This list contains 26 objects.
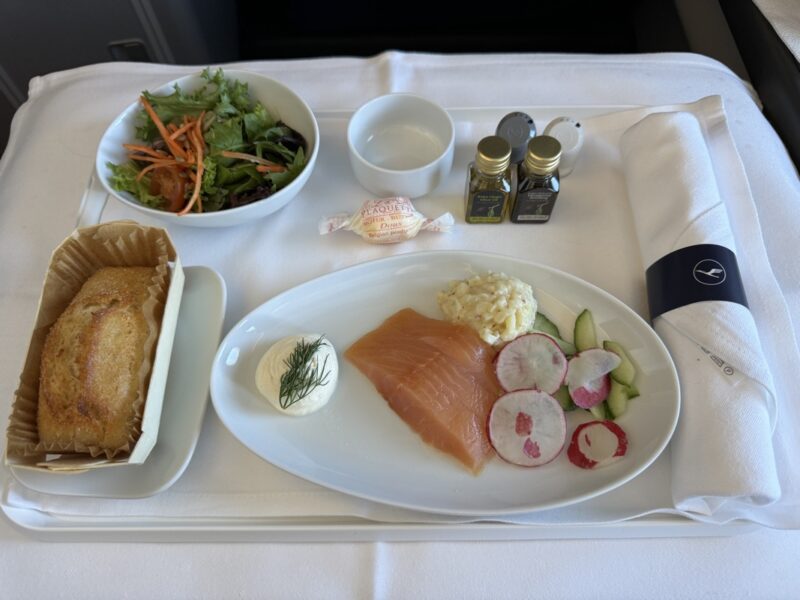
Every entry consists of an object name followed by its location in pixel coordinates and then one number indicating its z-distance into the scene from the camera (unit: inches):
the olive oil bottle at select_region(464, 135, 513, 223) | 12.2
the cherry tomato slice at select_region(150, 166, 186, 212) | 13.9
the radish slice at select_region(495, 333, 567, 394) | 12.1
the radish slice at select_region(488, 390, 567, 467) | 11.6
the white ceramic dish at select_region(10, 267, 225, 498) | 11.2
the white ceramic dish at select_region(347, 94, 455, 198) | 13.8
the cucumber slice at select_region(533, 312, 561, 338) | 12.8
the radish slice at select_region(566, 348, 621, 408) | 12.0
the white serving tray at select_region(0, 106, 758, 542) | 11.0
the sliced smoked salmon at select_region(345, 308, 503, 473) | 11.8
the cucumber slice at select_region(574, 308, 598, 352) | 12.6
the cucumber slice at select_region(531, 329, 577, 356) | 12.7
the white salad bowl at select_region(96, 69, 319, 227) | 13.3
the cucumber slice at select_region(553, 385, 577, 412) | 12.1
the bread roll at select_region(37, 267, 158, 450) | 11.0
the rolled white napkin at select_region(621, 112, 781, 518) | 10.6
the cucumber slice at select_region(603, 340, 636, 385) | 12.1
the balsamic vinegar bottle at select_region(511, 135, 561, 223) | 12.1
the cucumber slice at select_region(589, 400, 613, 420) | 12.1
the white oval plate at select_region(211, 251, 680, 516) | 11.4
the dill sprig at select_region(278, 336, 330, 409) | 11.7
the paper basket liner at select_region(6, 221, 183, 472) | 10.8
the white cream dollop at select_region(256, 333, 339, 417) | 12.0
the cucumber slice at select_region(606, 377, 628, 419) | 12.0
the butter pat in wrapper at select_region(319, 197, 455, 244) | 13.5
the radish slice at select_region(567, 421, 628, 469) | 11.5
